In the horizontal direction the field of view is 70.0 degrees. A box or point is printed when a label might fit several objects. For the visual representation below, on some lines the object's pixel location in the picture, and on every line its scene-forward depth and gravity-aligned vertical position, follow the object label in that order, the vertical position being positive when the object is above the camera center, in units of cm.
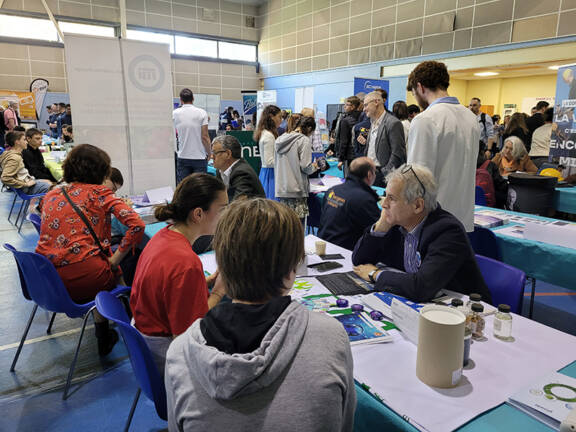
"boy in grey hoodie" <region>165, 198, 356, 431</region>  71 -39
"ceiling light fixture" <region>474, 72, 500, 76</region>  1055 +157
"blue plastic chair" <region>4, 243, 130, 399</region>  210 -82
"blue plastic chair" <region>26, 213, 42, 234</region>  284 -61
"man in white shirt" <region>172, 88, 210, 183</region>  505 -3
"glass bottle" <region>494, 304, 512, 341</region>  134 -61
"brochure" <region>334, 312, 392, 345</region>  133 -65
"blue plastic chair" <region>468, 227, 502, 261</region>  273 -72
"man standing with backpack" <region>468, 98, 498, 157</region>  767 +11
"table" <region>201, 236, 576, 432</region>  99 -66
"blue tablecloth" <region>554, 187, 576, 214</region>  385 -59
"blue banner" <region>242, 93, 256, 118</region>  1339 +95
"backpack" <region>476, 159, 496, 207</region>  404 -46
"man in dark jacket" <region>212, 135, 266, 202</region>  321 -28
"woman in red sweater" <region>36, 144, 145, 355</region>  233 -55
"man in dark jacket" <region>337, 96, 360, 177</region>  579 +1
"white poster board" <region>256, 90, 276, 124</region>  1255 +103
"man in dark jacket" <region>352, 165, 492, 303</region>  163 -46
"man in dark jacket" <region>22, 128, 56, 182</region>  582 -37
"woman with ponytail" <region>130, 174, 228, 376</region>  142 -48
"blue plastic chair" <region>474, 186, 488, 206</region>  388 -58
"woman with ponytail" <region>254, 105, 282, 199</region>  482 -5
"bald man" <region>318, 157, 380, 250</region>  267 -48
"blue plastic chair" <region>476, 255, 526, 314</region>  173 -63
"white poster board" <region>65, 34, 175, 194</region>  368 +26
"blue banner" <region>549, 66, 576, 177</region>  460 +15
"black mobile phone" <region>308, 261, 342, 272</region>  204 -65
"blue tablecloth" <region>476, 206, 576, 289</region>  241 -74
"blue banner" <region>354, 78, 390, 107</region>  837 +102
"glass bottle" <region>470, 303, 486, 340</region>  136 -62
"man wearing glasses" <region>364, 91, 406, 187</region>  404 -2
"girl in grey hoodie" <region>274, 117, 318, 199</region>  438 -34
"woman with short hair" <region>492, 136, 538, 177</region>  466 -25
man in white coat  226 -4
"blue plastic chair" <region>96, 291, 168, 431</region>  131 -75
